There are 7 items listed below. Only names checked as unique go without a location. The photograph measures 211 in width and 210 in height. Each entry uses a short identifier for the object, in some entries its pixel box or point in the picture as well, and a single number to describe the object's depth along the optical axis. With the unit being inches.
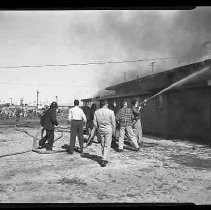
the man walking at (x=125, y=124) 421.1
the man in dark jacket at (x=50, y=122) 421.7
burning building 527.5
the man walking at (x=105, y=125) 323.9
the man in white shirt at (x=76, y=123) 401.7
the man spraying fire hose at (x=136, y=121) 453.7
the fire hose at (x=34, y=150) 401.2
